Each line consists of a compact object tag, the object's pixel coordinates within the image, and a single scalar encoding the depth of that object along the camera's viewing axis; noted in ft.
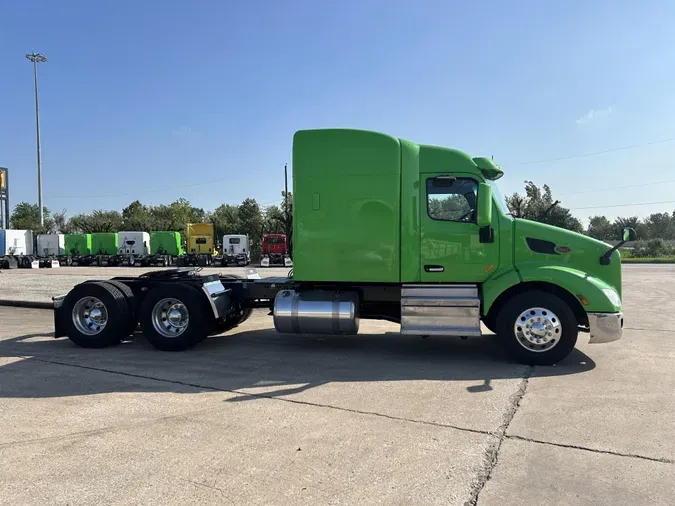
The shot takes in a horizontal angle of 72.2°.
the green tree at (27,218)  238.78
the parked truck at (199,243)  130.31
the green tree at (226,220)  189.06
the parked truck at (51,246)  146.82
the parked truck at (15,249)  127.24
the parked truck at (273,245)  125.29
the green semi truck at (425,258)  20.58
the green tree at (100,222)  220.43
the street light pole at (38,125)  177.47
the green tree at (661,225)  295.62
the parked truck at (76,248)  143.95
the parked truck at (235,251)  125.08
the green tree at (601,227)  255.29
